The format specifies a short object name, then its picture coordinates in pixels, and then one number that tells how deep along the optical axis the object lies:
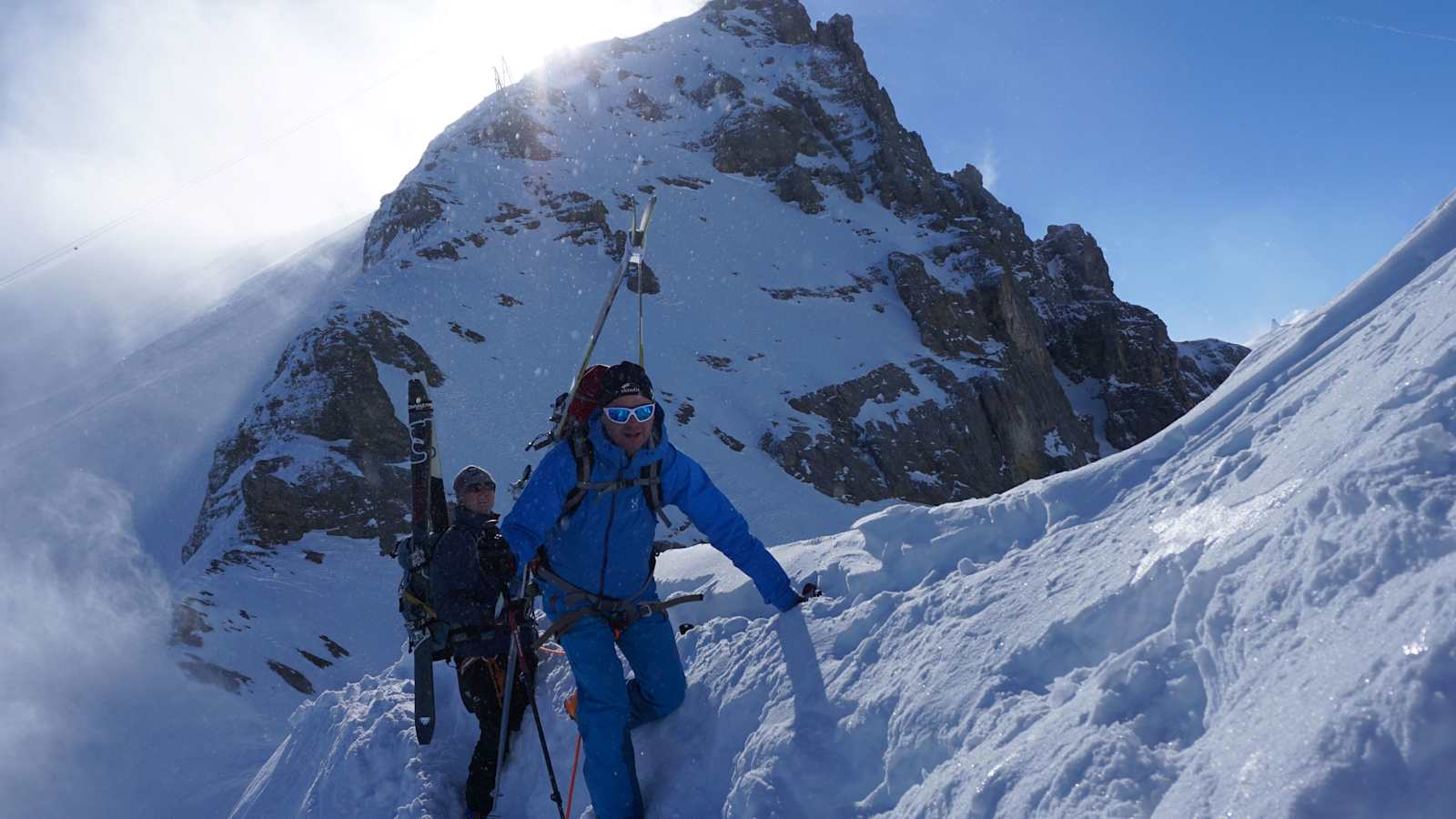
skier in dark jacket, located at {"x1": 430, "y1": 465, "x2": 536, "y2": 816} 5.14
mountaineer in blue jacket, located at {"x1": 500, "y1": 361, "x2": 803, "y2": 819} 4.07
